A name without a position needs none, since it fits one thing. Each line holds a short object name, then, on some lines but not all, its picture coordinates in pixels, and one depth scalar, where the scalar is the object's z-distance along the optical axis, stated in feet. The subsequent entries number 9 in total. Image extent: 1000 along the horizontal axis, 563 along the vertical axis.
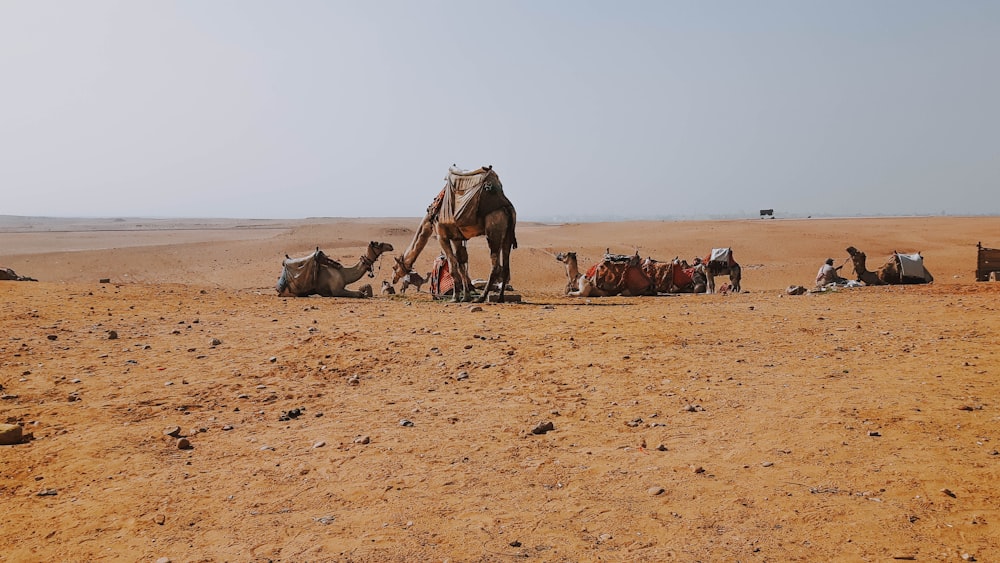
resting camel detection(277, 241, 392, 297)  55.01
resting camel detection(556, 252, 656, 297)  59.47
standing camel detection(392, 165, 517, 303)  48.29
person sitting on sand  62.34
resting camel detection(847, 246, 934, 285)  62.18
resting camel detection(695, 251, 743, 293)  66.59
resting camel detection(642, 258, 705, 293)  64.75
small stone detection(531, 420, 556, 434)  20.89
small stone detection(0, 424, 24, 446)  19.90
